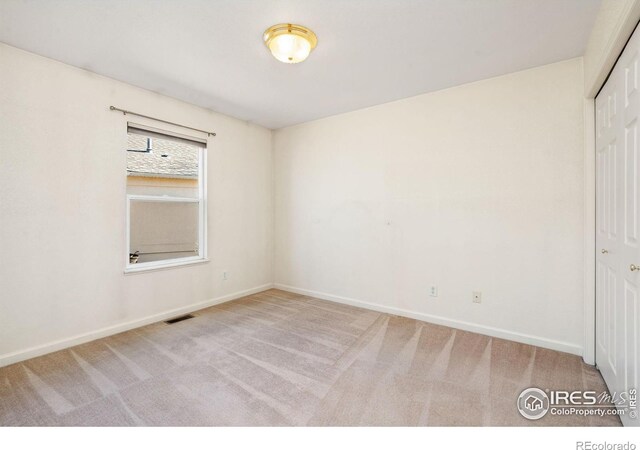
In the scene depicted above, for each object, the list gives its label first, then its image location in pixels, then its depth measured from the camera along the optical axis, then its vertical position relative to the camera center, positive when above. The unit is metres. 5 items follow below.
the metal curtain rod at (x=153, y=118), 2.77 +1.15
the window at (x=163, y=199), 3.06 +0.29
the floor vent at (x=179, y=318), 3.17 -1.08
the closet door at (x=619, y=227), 1.44 -0.01
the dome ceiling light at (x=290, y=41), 2.03 +1.35
